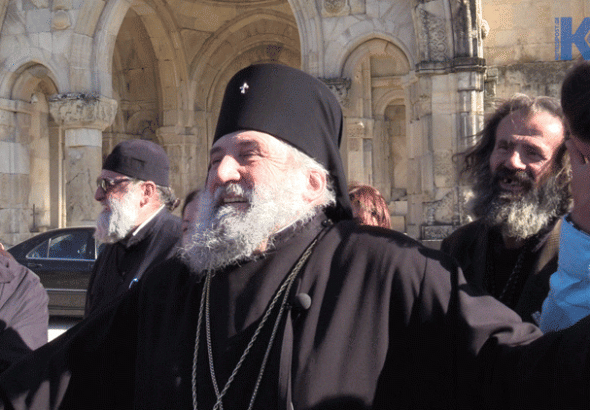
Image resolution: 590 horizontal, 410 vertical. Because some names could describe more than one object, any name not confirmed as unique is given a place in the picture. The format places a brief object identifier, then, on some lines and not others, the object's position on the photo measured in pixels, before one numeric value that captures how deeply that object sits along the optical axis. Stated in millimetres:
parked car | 8797
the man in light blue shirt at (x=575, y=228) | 1424
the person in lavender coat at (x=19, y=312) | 2705
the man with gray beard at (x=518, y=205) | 2373
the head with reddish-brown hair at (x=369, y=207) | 4039
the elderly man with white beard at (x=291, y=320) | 1541
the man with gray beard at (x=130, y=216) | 3732
